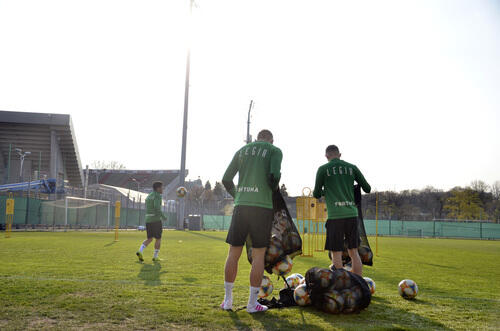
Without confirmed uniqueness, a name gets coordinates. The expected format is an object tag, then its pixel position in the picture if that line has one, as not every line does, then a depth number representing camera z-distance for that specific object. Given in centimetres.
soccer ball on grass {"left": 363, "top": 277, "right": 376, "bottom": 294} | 543
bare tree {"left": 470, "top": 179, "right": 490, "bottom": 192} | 8038
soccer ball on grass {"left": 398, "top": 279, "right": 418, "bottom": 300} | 547
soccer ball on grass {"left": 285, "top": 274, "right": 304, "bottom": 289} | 546
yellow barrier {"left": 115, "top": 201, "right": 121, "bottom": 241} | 1660
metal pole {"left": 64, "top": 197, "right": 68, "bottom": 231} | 3017
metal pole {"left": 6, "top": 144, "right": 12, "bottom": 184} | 4117
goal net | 2895
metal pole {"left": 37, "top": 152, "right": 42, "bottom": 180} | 4286
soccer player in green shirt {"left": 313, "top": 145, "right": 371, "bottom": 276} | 546
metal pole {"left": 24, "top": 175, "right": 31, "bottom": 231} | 2652
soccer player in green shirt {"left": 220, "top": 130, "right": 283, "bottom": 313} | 452
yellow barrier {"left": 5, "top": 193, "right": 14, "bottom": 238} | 1795
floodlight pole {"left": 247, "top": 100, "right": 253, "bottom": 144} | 2991
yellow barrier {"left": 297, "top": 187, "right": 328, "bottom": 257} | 1180
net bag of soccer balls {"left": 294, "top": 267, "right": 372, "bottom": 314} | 441
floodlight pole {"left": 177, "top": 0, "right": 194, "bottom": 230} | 3275
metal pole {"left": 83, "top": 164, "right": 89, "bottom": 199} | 3531
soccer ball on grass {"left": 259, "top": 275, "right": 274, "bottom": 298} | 503
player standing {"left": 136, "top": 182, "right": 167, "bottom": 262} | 983
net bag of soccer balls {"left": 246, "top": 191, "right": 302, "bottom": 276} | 487
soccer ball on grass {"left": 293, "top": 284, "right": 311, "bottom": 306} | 475
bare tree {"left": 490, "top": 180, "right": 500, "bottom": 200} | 8069
